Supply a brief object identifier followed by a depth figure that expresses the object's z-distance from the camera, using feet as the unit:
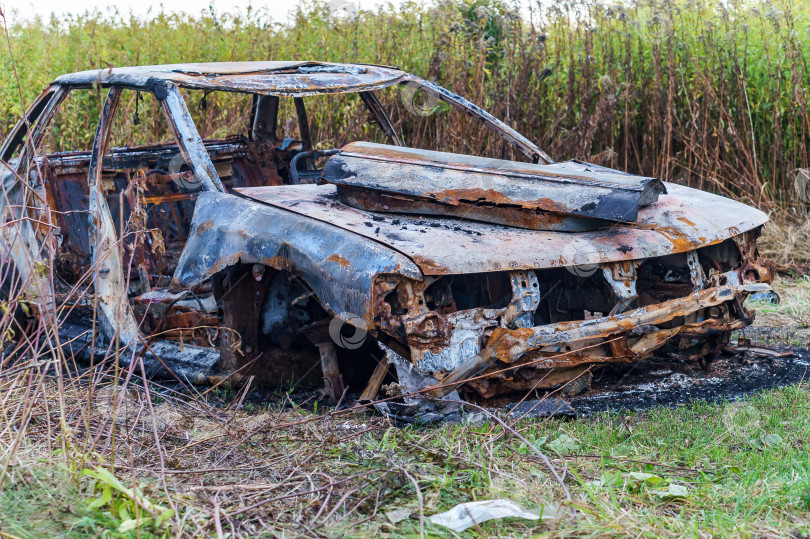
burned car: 21.79
